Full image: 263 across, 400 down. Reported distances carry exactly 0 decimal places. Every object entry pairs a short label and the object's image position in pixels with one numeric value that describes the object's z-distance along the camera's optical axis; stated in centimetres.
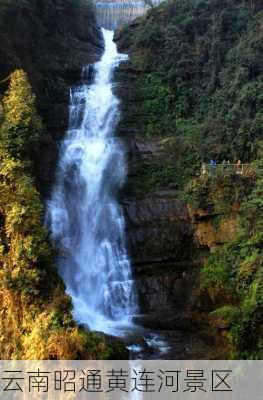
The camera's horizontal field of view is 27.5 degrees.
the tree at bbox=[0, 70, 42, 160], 1844
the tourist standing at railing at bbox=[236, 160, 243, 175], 2105
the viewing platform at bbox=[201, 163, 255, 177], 2072
